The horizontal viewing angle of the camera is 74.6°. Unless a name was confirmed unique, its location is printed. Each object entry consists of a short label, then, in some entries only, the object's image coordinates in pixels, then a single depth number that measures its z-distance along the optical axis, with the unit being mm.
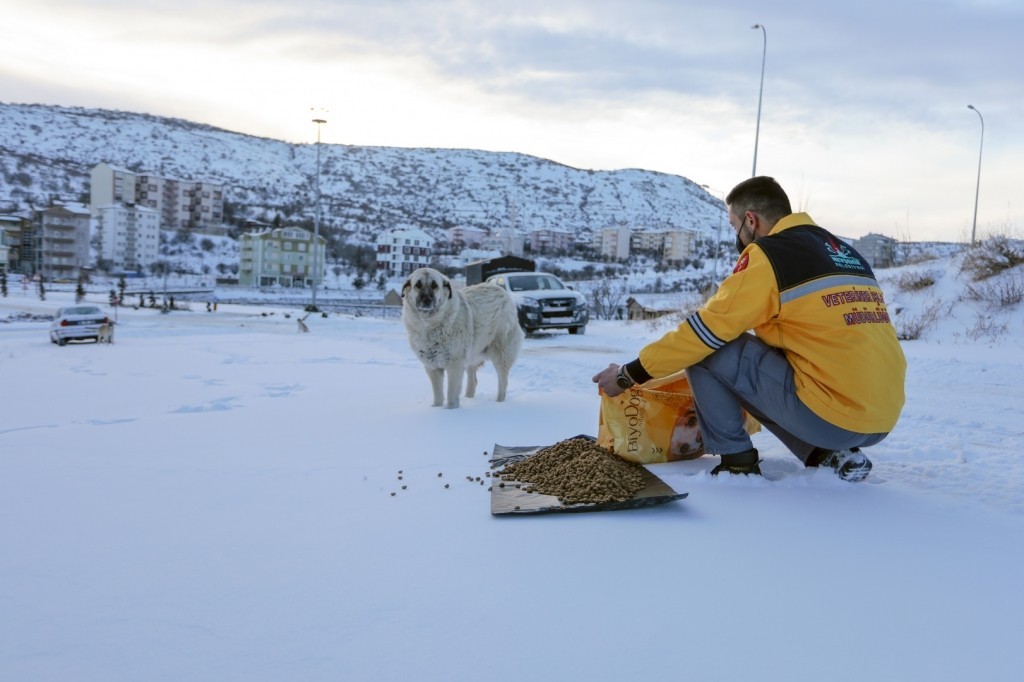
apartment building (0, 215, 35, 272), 91812
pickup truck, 16406
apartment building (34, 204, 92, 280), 94000
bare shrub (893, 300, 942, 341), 12641
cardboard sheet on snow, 2707
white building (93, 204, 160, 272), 104125
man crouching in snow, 2811
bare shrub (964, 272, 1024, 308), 12500
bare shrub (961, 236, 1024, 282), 14000
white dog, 5871
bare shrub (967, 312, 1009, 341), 11680
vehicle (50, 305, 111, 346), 19031
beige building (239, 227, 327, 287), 99312
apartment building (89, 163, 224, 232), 128125
